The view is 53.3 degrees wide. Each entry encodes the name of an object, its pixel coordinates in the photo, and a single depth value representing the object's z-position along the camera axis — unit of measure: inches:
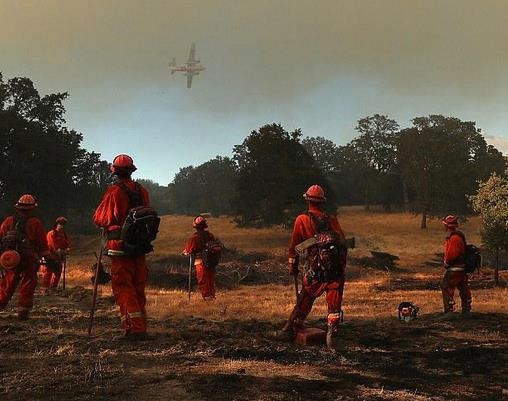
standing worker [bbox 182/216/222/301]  548.4
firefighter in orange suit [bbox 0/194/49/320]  355.9
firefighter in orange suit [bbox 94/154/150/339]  274.7
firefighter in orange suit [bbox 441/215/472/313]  425.1
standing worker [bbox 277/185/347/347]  285.7
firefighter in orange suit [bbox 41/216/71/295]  632.4
